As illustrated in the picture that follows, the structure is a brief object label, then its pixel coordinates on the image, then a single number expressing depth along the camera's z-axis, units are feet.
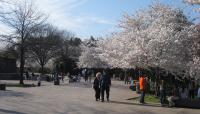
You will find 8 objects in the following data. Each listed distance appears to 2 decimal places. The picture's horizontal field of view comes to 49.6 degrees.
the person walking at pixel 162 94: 39.18
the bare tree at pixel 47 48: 98.59
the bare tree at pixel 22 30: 72.86
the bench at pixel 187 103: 37.34
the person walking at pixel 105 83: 40.46
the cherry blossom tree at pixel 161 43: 47.87
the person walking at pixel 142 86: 39.91
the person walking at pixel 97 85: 40.69
